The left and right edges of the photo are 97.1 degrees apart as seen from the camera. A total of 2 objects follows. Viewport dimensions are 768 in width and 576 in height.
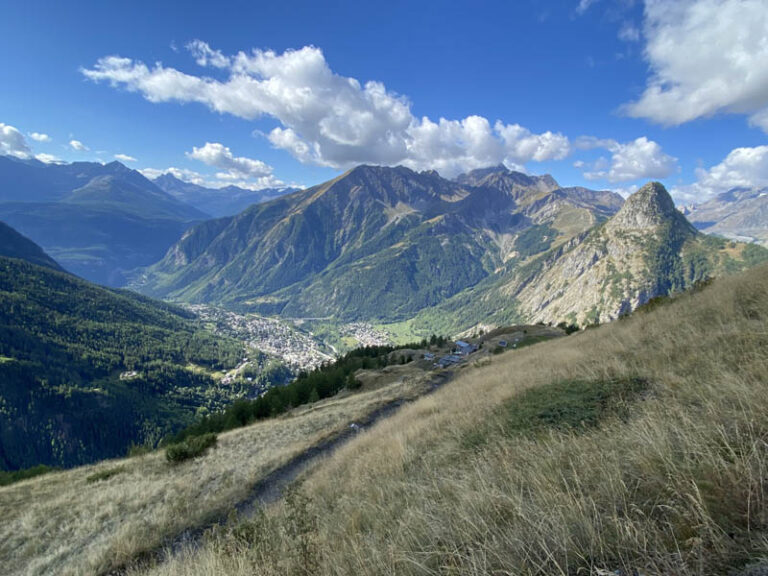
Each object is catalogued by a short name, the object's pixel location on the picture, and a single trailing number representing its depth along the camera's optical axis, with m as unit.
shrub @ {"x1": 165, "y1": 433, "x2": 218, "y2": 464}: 18.67
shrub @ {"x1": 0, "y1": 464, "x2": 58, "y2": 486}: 23.87
